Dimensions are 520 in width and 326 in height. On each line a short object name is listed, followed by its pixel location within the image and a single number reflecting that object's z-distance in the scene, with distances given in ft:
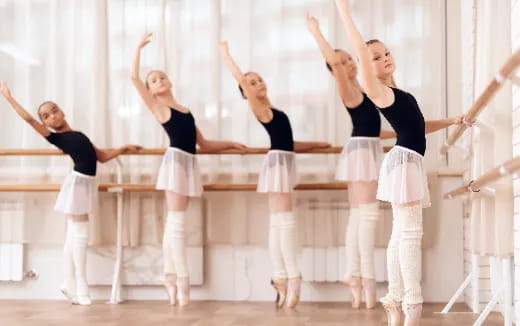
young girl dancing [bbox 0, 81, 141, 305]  26.11
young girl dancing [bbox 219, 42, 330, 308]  24.79
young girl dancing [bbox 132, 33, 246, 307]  25.39
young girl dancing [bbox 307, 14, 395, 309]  23.96
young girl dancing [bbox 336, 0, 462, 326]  16.62
